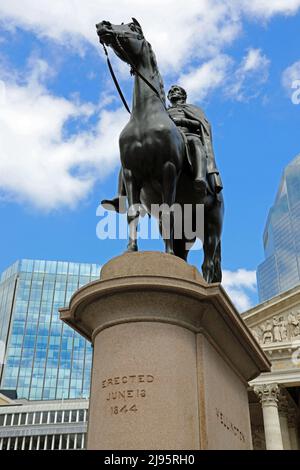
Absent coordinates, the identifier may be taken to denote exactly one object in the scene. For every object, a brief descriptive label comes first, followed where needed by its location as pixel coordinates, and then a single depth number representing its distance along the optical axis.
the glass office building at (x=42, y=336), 124.19
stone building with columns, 42.12
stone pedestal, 5.41
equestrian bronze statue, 7.24
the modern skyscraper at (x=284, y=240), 140.50
